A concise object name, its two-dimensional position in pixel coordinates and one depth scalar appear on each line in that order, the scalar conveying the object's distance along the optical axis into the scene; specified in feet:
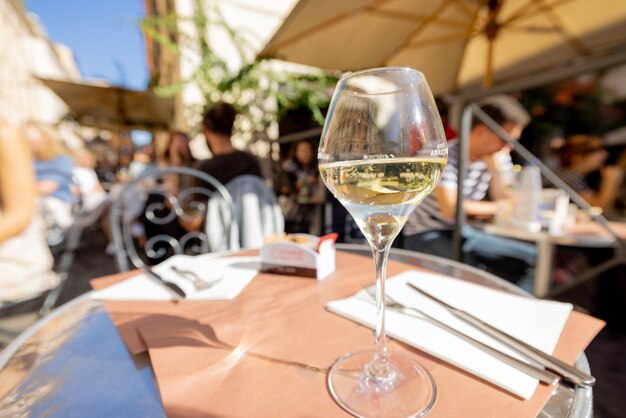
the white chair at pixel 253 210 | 6.11
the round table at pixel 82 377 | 1.26
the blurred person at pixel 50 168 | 9.72
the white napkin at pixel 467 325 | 1.36
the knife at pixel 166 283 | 2.28
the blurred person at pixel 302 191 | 7.77
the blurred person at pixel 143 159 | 19.00
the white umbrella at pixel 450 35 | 7.54
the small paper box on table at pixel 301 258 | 2.61
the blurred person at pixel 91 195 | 14.24
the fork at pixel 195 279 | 2.42
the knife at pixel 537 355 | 1.27
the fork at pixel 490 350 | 1.28
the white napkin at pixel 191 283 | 2.29
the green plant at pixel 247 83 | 9.53
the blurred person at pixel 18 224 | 4.23
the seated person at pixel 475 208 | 6.50
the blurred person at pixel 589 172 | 11.03
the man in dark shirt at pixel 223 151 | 6.79
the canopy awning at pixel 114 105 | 19.69
